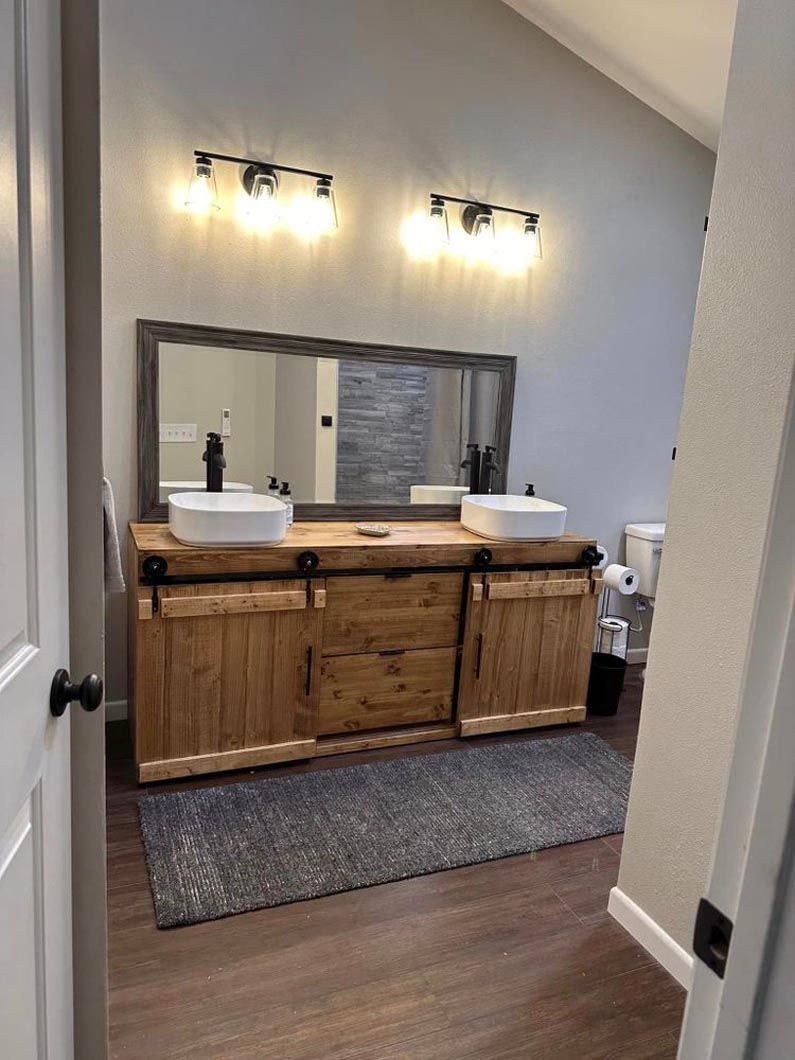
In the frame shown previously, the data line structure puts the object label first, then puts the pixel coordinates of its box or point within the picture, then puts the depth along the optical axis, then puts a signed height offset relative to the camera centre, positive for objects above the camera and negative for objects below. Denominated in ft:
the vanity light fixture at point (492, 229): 10.37 +2.87
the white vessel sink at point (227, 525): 8.22 -1.38
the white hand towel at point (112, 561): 5.15 -1.26
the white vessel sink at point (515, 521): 9.83 -1.33
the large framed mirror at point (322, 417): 9.45 -0.08
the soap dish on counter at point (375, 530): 9.71 -1.56
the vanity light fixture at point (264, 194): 8.97 +2.75
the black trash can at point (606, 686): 11.19 -3.96
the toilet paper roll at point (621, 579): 12.02 -2.45
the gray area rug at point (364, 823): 6.88 -4.48
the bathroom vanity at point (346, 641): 8.32 -2.89
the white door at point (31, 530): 2.74 -0.59
